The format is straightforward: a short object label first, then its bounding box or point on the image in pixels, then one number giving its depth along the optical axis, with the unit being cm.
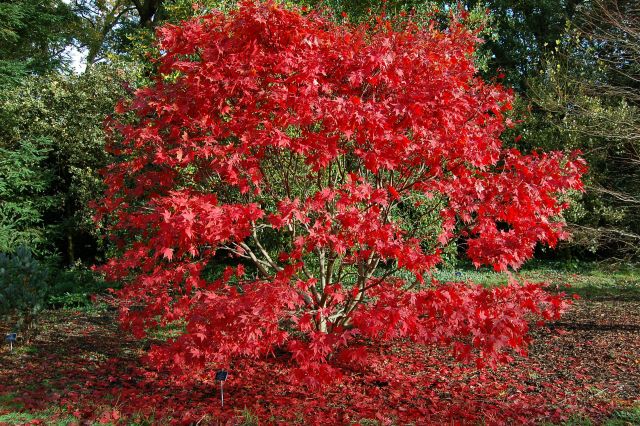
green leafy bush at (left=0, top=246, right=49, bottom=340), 699
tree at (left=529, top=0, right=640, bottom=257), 817
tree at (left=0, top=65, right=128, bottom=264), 1182
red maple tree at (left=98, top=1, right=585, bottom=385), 436
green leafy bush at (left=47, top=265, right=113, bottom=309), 1026
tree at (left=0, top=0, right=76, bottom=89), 1555
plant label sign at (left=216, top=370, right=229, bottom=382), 417
